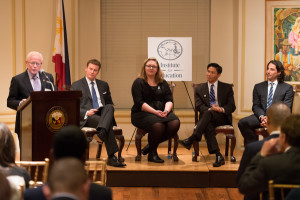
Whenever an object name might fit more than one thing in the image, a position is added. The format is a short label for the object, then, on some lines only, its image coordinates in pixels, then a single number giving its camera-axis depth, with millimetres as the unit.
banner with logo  7379
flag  7461
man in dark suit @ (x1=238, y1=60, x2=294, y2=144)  6398
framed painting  7512
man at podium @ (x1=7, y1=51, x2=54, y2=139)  5781
